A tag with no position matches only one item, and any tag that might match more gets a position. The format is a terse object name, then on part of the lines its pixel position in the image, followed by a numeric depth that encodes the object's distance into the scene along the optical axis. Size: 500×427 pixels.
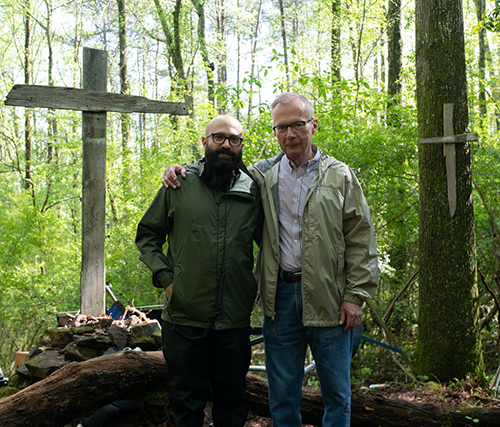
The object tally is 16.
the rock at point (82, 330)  4.30
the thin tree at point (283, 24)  25.50
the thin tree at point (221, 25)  23.91
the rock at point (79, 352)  3.99
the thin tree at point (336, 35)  12.52
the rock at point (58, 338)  4.27
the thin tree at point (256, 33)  29.92
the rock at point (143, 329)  4.37
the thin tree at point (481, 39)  17.08
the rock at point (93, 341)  4.13
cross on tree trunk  4.89
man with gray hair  2.54
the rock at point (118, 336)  4.20
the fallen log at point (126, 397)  3.04
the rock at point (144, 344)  4.24
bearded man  2.65
